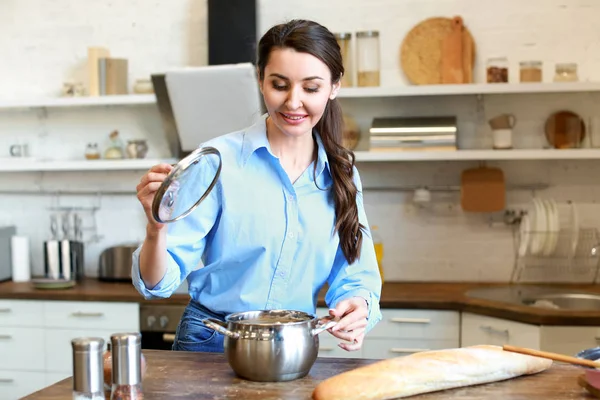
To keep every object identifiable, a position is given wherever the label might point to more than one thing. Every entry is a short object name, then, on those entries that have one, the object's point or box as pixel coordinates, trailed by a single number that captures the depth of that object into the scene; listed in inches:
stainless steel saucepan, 67.4
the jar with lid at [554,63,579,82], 151.6
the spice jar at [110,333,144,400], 61.7
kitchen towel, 171.0
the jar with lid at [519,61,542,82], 152.9
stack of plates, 152.0
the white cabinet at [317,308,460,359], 139.3
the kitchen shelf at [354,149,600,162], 149.1
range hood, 150.6
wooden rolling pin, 64.2
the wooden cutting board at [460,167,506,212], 156.8
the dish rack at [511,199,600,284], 152.9
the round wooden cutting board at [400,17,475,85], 158.7
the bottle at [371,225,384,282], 158.7
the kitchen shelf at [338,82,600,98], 148.3
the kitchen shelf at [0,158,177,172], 164.6
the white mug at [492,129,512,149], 154.1
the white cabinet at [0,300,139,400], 150.3
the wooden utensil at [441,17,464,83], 155.1
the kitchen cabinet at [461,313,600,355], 125.3
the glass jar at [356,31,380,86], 157.6
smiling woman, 76.4
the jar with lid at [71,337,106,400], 59.6
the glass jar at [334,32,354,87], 156.5
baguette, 62.9
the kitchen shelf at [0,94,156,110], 163.5
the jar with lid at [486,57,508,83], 153.8
